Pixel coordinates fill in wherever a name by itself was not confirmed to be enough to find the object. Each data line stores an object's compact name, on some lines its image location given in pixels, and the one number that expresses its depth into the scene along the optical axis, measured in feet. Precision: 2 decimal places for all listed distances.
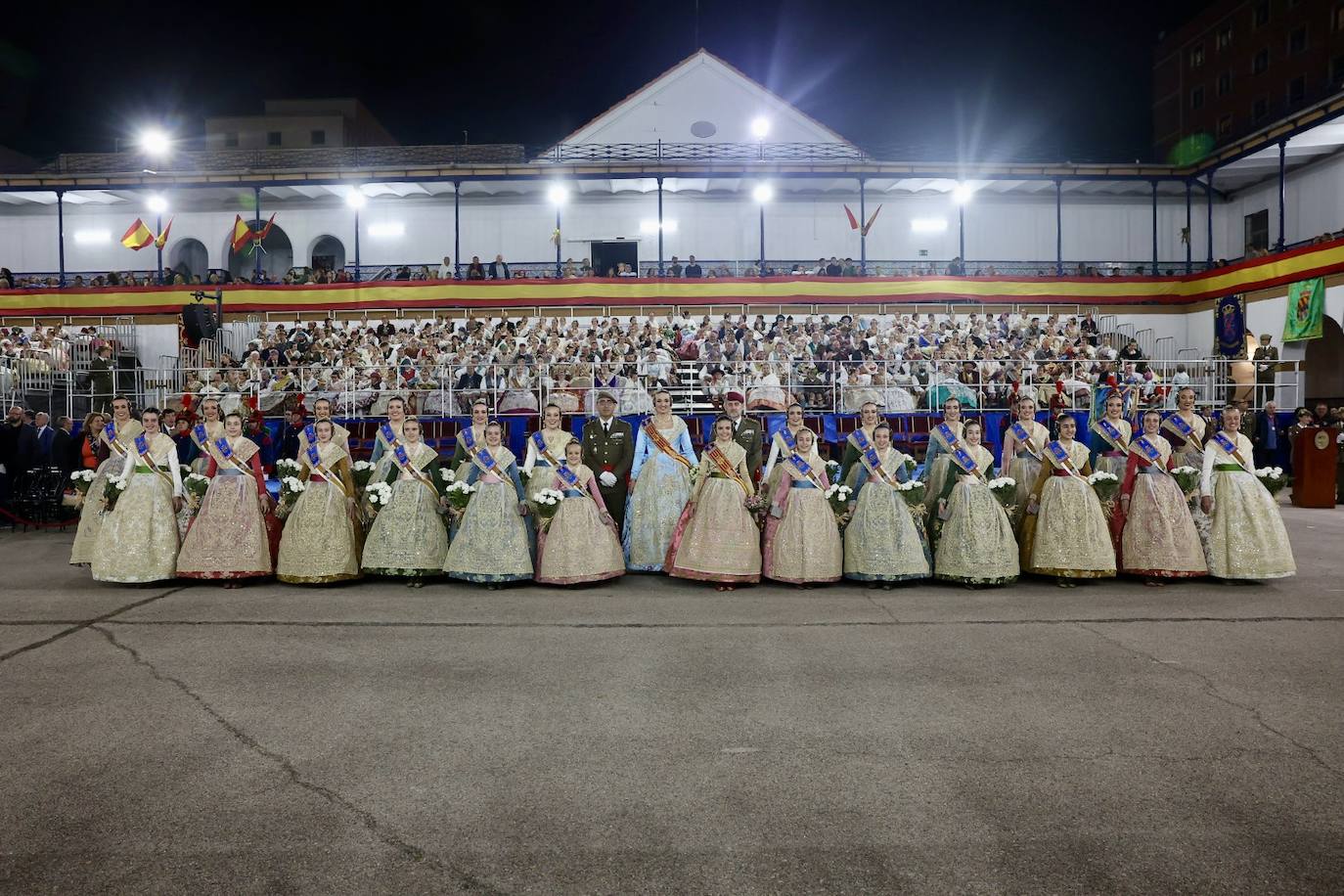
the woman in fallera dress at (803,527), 28.07
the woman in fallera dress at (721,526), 28.30
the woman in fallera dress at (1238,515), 28.07
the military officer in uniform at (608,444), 33.71
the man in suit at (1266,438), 56.34
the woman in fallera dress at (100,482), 31.19
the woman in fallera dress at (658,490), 31.45
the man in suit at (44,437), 46.62
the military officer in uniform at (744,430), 31.27
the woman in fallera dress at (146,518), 28.48
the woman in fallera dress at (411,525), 28.66
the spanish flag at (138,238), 81.49
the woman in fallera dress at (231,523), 28.37
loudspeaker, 70.85
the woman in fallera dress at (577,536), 28.19
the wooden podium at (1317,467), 51.03
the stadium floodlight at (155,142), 132.16
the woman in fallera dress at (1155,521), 28.32
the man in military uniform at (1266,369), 67.77
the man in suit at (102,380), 57.88
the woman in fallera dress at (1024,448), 30.60
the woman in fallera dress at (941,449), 29.30
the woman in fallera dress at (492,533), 28.04
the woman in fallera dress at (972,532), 27.66
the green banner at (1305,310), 71.26
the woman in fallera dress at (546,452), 30.35
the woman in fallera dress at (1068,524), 28.09
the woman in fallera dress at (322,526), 28.30
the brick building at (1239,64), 120.37
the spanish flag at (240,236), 81.51
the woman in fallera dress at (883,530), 27.84
